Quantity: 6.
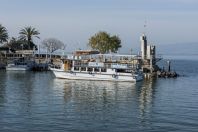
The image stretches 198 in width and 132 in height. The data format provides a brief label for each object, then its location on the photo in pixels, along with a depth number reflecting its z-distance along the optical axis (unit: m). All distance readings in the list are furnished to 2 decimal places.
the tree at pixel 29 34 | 134.43
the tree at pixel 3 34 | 126.65
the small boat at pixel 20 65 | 103.01
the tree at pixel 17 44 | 140.50
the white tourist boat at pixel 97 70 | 75.74
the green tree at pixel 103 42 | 125.15
